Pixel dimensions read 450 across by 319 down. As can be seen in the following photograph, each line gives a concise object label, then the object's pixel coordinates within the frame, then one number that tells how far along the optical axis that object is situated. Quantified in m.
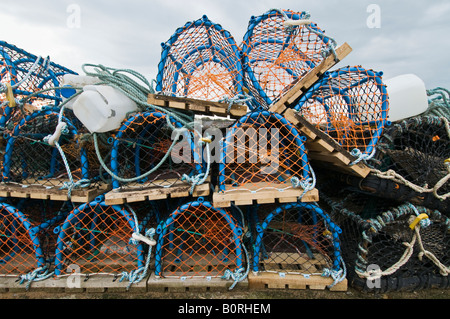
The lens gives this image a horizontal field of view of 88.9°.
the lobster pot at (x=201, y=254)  1.95
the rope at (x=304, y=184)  1.79
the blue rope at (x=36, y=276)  2.00
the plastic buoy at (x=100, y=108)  1.71
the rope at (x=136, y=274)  1.99
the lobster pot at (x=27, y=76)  2.23
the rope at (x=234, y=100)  1.93
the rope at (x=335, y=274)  1.96
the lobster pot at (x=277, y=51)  2.09
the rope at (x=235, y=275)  1.96
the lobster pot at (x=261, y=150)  1.85
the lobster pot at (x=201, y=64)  2.08
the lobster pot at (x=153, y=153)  1.90
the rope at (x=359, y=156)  1.87
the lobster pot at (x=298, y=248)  1.95
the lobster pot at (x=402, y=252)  1.87
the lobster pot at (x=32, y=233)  2.00
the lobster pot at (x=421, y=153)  1.95
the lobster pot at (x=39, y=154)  2.04
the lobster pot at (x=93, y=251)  1.97
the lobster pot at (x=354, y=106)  1.96
